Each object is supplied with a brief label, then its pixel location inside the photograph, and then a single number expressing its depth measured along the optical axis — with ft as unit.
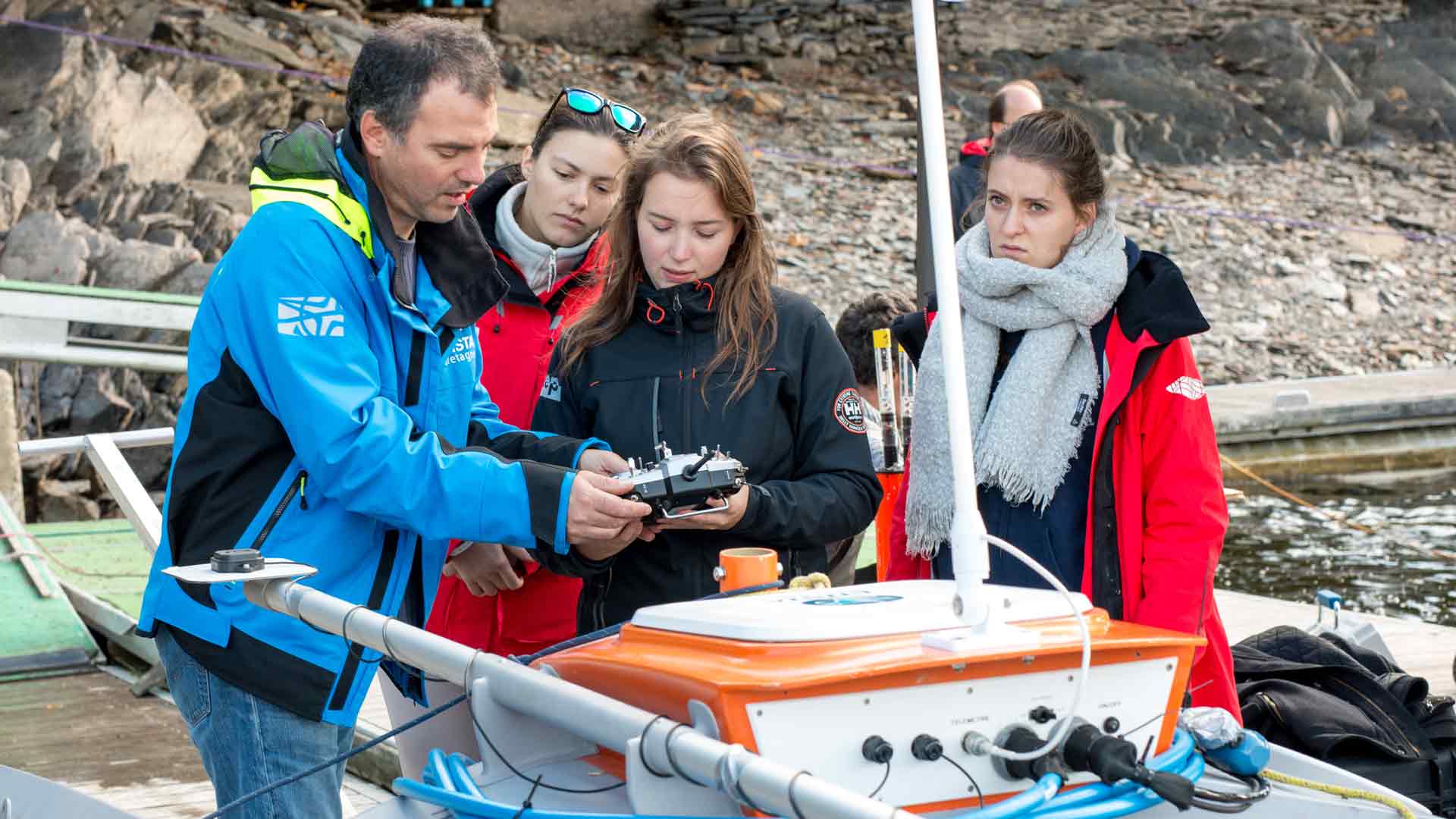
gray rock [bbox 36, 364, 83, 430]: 34.76
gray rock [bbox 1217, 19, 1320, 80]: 77.92
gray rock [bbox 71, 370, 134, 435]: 34.76
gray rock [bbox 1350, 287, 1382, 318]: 58.08
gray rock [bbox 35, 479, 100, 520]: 32.71
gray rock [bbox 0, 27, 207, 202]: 46.68
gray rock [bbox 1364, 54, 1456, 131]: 76.13
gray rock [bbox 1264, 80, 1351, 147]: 74.38
